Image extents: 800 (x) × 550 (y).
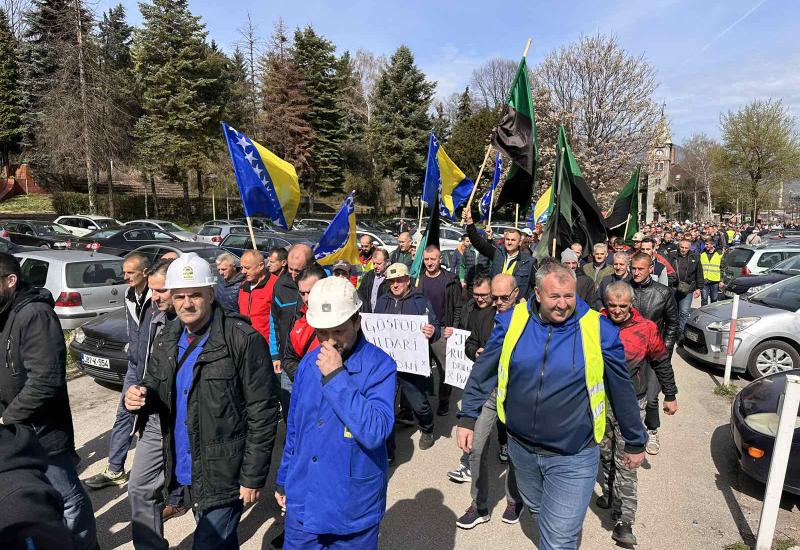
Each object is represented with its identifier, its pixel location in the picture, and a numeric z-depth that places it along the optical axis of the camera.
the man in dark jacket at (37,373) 2.86
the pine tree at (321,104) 40.72
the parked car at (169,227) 24.55
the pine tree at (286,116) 39.44
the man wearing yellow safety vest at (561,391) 2.84
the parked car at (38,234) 18.51
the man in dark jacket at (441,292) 6.43
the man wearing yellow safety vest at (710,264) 12.79
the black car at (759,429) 4.20
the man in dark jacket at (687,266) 10.86
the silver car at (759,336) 7.58
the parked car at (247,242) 17.11
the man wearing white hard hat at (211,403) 2.69
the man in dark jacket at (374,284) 6.52
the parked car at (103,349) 6.76
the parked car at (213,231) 23.91
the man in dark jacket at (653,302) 5.30
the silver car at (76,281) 8.88
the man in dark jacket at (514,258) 6.99
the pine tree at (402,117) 42.31
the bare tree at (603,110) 29.69
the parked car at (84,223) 25.17
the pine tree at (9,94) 40.38
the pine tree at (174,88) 35.12
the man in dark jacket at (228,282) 5.64
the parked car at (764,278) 10.98
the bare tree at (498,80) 64.50
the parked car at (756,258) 13.54
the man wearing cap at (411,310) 5.27
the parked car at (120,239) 17.20
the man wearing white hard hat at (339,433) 2.25
